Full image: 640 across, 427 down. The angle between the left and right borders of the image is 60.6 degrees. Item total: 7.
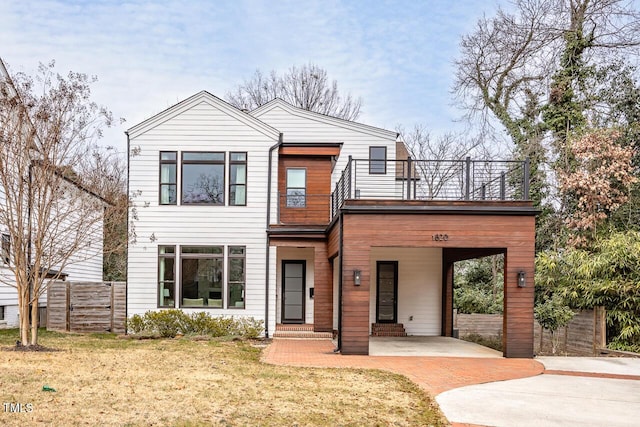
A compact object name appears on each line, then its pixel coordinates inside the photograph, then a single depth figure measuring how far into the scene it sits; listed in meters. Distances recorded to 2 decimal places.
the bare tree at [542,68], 18.88
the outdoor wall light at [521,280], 11.53
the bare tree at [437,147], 28.70
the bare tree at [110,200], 13.23
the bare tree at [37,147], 11.05
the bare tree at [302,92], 32.16
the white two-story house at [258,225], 15.39
